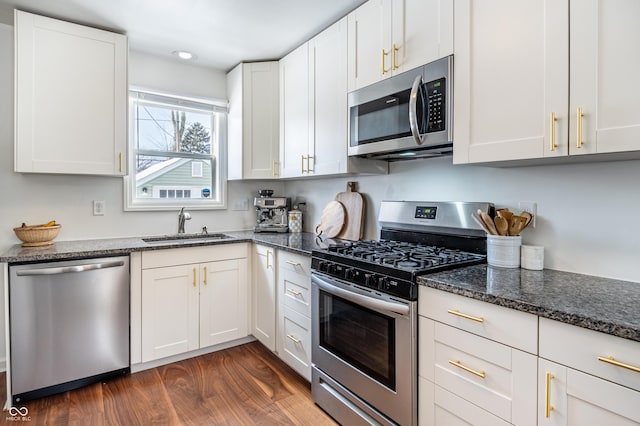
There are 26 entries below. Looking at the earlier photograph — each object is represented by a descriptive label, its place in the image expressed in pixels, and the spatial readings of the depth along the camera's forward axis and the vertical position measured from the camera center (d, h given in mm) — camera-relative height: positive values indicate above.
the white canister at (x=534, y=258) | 1603 -214
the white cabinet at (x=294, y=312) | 2203 -676
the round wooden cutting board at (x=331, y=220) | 2723 -81
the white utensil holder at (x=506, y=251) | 1634 -187
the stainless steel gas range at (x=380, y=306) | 1521 -468
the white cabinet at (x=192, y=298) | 2467 -667
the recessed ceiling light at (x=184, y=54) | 2909 +1297
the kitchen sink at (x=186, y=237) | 2924 -247
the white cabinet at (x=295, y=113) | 2691 +775
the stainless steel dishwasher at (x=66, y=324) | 2055 -718
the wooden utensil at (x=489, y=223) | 1693 -60
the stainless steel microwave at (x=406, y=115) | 1707 +517
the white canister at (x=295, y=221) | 3244 -106
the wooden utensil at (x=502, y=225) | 1671 -68
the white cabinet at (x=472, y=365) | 1160 -564
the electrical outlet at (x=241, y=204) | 3423 +46
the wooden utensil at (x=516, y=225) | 1655 -67
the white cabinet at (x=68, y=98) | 2262 +749
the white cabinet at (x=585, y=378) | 938 -476
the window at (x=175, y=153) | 2979 +502
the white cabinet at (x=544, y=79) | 1173 +502
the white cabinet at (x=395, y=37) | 1712 +940
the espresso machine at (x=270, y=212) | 3236 -25
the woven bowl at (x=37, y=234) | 2322 -177
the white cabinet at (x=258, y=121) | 3068 +772
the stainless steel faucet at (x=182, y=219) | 3018 -87
